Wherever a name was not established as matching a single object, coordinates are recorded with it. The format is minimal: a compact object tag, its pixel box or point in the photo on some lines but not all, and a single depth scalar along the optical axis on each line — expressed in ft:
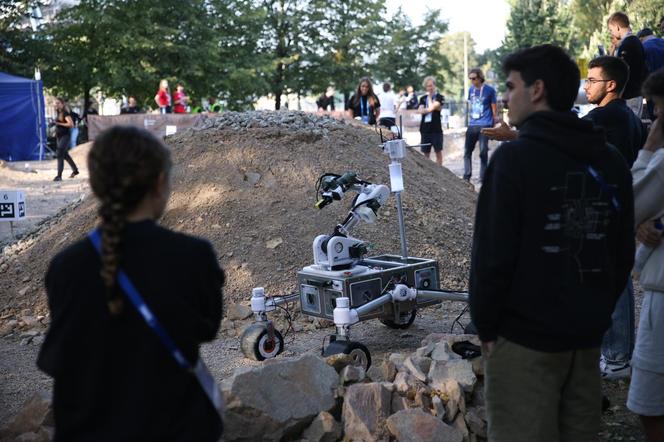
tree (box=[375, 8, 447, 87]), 154.20
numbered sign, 31.07
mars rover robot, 19.03
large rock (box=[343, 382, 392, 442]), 13.79
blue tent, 84.23
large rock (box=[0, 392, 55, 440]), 13.79
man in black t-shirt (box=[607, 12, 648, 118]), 20.01
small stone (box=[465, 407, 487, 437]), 14.28
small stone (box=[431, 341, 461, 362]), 16.02
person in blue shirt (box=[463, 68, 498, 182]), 45.47
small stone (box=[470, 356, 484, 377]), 15.49
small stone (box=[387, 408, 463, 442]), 13.47
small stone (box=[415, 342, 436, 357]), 16.50
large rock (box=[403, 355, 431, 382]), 15.21
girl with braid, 7.24
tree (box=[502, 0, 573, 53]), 156.04
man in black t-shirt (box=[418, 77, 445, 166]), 49.80
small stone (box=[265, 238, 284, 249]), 26.32
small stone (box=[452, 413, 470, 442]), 14.05
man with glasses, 15.44
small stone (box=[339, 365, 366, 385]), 15.29
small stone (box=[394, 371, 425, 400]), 14.57
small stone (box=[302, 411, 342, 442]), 13.99
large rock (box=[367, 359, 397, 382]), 15.65
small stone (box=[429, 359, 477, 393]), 14.82
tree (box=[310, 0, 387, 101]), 137.80
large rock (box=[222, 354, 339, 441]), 13.92
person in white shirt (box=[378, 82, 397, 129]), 55.61
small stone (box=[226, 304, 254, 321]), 23.90
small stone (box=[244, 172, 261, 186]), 29.57
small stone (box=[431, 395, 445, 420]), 14.25
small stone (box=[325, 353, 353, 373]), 15.94
